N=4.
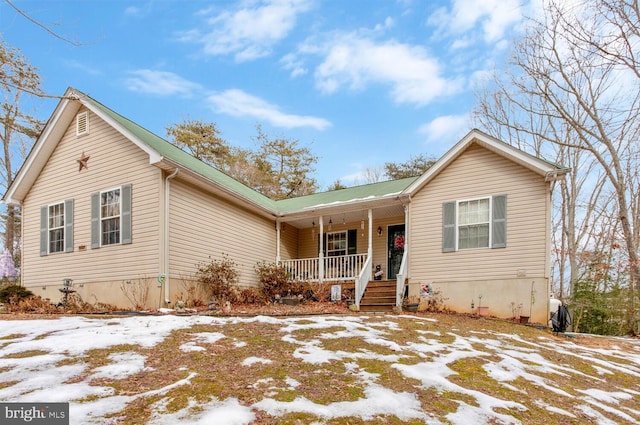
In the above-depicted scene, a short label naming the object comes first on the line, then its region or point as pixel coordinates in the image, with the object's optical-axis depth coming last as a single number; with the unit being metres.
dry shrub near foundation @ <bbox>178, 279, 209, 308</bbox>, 9.83
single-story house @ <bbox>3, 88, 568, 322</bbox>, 9.64
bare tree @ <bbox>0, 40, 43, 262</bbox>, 19.25
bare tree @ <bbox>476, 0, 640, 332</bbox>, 11.56
